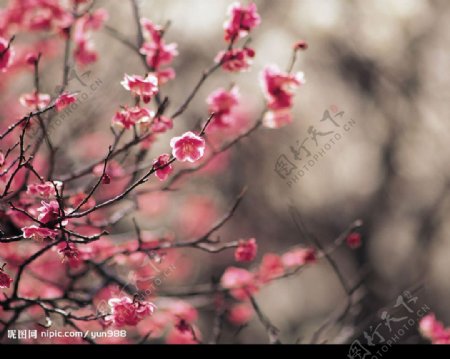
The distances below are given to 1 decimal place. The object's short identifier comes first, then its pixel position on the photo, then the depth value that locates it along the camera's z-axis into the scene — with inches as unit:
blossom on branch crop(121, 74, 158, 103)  108.4
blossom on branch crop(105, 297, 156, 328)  109.3
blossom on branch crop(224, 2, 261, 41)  133.7
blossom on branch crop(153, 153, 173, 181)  95.1
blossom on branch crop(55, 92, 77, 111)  109.7
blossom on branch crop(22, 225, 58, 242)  98.2
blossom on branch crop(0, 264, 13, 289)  104.5
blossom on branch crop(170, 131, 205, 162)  98.7
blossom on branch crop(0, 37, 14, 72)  121.0
